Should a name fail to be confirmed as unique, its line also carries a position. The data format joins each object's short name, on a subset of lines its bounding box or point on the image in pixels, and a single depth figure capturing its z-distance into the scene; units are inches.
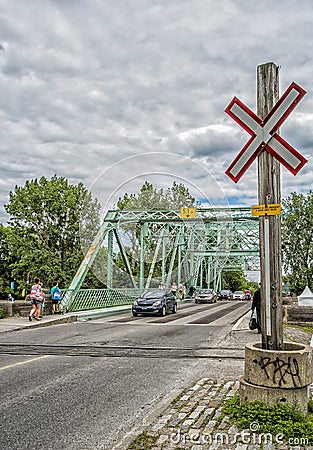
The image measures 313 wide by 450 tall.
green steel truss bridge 1043.3
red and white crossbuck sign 200.2
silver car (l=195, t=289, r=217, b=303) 1744.6
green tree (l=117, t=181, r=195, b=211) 1323.8
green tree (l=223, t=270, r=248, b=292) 4541.3
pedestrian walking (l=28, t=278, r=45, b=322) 705.0
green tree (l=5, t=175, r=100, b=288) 1715.1
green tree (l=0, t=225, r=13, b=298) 2001.7
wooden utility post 198.8
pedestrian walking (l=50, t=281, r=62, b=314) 796.0
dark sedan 884.6
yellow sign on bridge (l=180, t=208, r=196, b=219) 1269.7
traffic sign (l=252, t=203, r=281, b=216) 202.4
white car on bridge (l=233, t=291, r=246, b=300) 2556.1
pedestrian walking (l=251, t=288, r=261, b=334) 479.1
